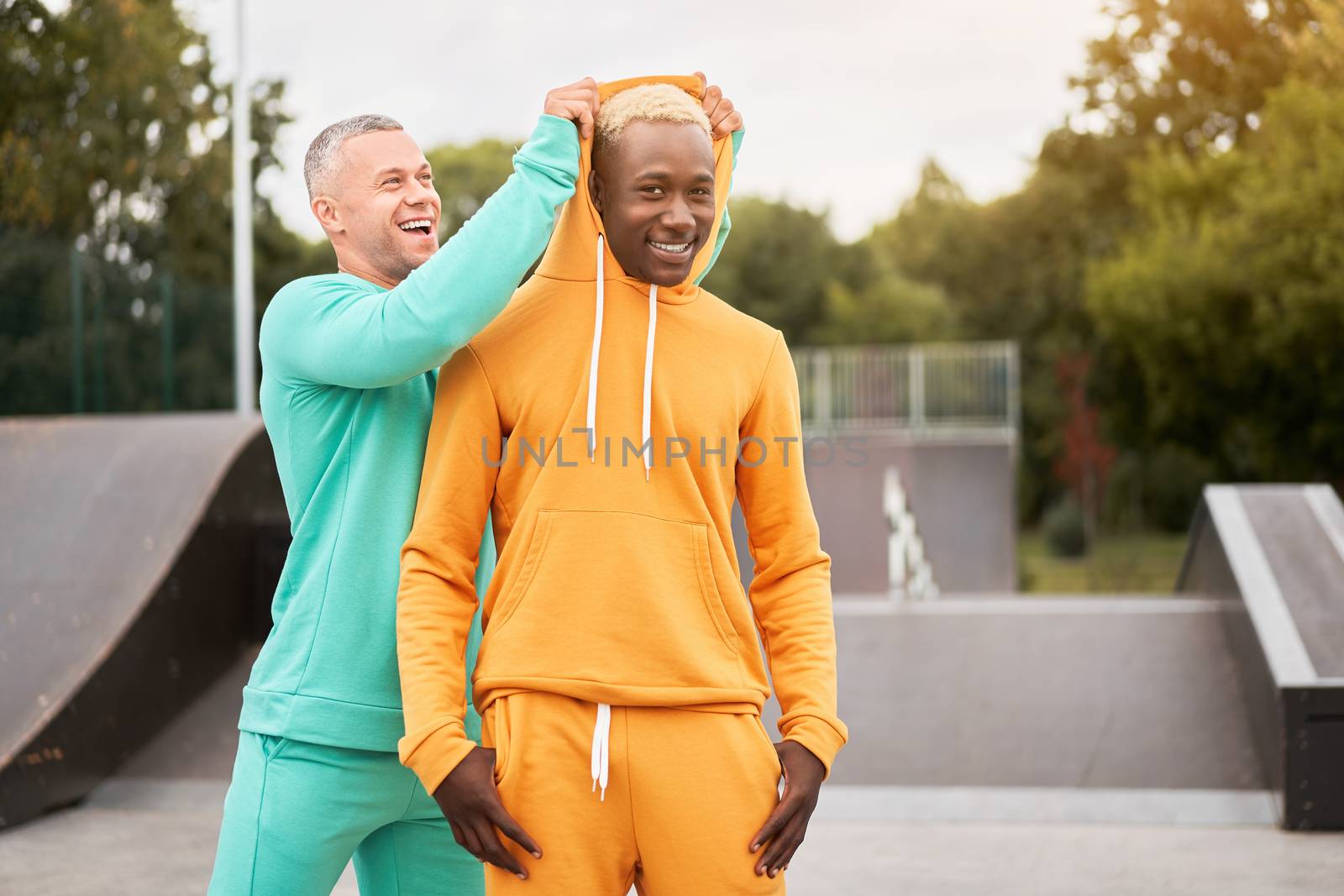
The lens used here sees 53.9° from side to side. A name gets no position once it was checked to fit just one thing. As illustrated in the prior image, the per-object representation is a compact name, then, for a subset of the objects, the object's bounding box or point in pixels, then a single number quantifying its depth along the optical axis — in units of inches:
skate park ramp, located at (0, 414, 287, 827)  215.8
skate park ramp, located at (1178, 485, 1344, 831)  201.9
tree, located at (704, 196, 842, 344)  1601.9
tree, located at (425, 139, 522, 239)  1535.4
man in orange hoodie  72.6
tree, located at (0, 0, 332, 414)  491.5
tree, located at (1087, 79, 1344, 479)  804.0
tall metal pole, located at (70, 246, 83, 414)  509.7
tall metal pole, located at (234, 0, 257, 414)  498.3
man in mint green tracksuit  83.7
